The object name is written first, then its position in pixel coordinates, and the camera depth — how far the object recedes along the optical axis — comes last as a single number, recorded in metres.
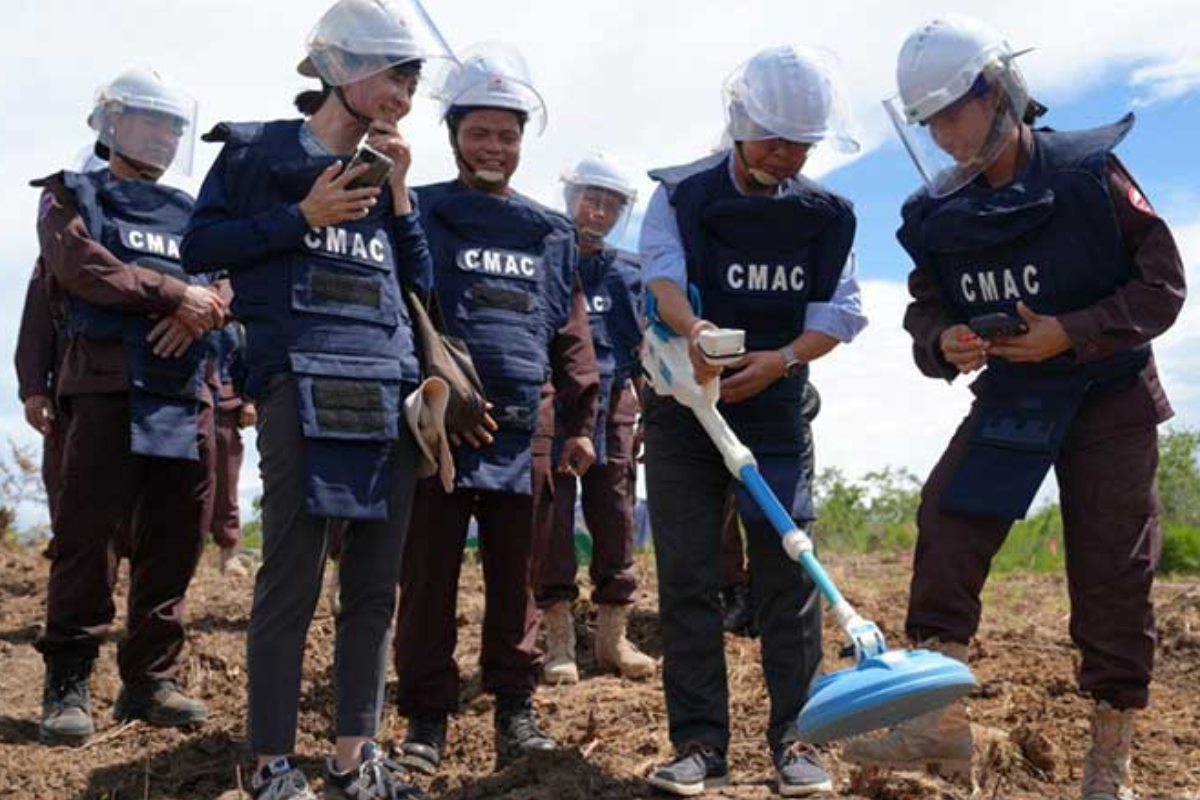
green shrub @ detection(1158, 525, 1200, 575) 9.86
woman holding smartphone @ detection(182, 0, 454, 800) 3.61
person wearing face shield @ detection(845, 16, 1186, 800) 3.79
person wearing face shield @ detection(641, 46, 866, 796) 4.00
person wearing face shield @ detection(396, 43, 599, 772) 4.46
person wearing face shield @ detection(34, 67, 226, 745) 4.81
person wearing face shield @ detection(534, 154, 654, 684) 6.08
